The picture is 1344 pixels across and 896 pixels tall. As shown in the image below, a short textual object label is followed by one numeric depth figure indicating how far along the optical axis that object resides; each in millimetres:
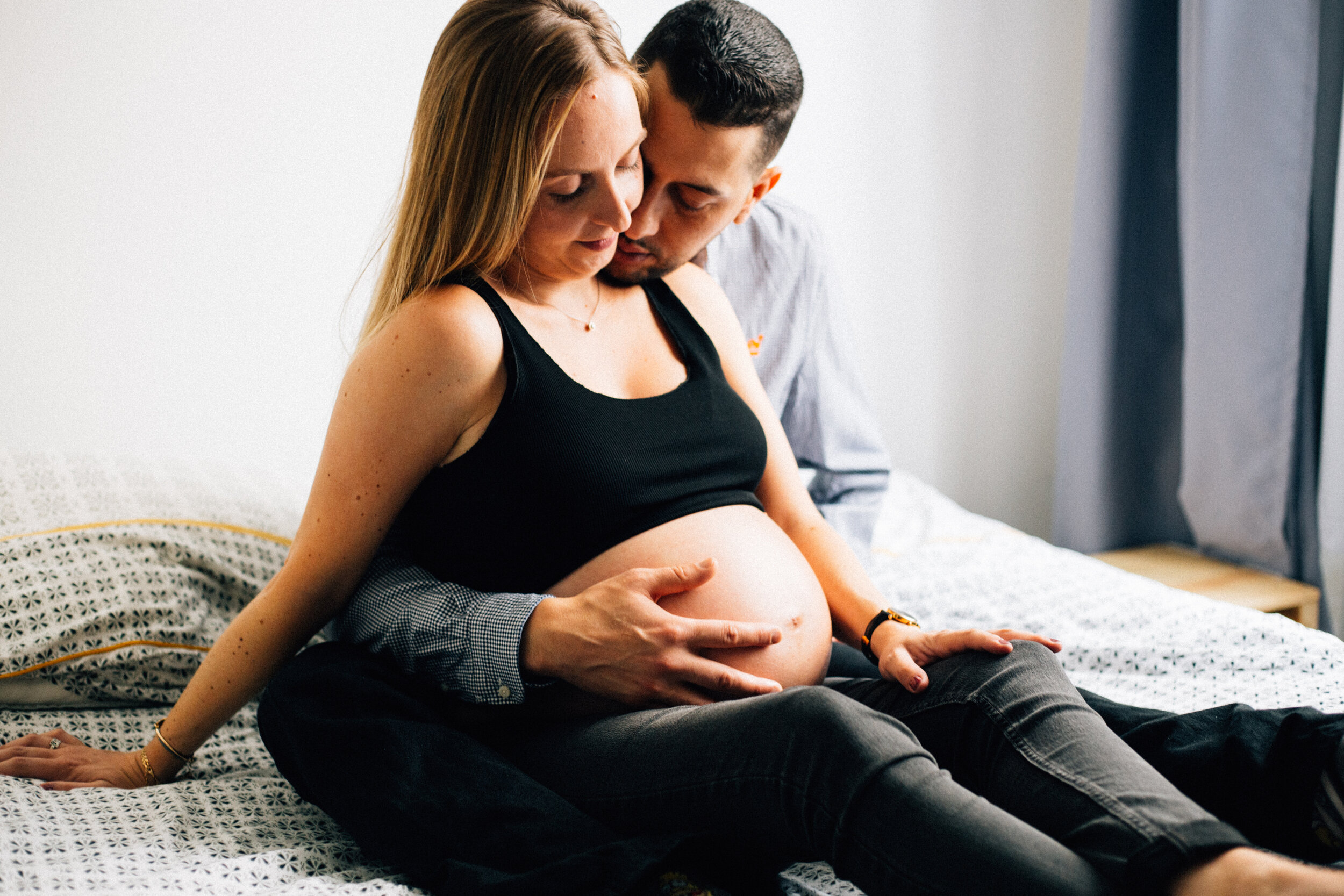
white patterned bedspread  787
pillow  1119
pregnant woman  812
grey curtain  1824
